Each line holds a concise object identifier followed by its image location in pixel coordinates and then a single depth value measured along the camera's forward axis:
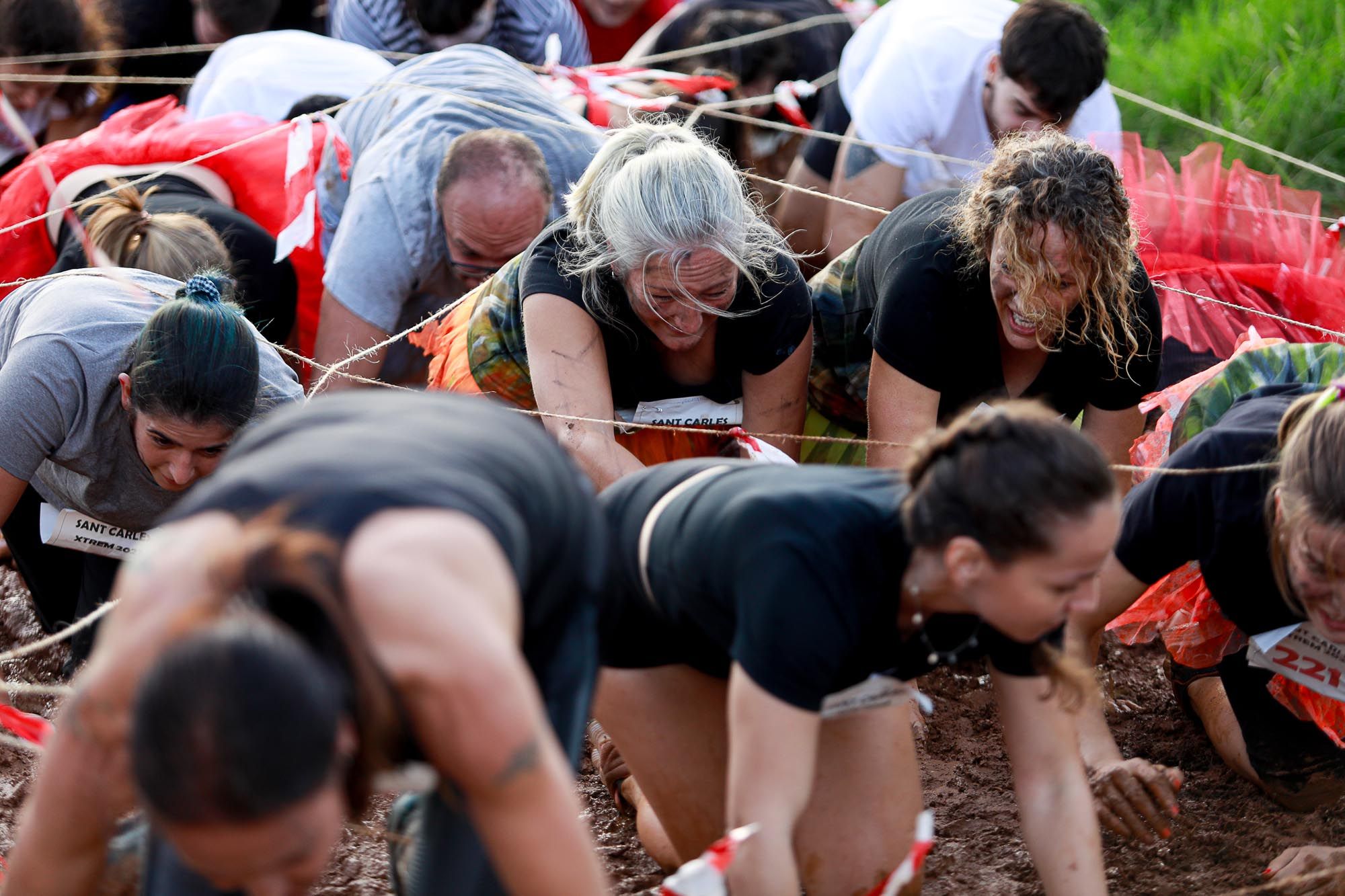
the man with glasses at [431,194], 5.98
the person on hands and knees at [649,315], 4.85
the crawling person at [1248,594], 3.85
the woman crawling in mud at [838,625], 3.13
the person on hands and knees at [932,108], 6.66
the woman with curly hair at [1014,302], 4.55
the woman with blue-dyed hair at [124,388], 4.41
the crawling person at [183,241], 5.45
